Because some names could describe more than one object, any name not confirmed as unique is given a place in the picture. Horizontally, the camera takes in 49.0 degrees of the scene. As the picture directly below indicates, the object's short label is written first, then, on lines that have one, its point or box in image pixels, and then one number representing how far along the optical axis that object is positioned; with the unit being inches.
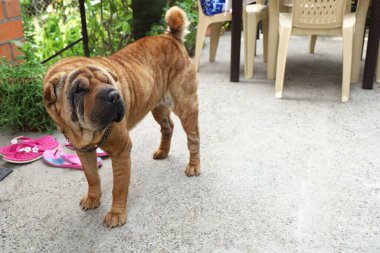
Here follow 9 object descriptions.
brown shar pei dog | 73.4
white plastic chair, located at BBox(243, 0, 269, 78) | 176.9
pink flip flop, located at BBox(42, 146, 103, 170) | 113.8
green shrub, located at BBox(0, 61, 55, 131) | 129.3
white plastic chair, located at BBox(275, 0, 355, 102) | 149.7
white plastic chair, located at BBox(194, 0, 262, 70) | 183.0
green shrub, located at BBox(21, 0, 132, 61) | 183.2
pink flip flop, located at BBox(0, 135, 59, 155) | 118.7
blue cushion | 181.5
